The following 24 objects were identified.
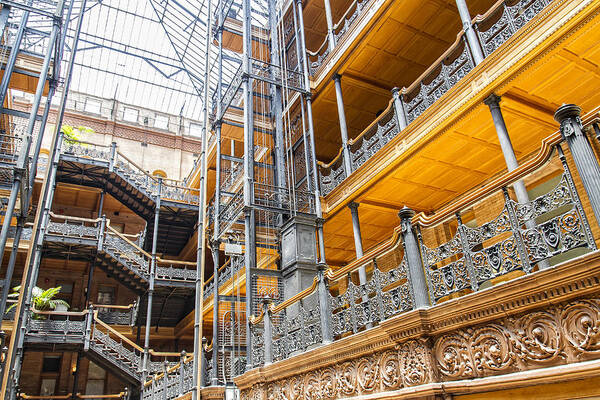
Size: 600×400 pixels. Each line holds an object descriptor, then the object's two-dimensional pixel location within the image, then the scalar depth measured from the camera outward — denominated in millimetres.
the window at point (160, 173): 33781
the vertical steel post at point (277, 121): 14442
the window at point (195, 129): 38362
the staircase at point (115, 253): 21109
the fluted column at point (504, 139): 8453
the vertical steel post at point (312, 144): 13032
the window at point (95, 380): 26595
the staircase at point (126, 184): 23484
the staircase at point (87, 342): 18828
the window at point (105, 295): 29562
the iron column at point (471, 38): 10037
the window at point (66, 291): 28558
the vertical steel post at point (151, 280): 18766
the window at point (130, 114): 36281
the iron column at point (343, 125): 14102
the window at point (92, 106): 34969
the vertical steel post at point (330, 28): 15820
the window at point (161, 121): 37062
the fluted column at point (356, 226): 13053
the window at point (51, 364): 26047
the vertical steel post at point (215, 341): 12289
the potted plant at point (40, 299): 19844
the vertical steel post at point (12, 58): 12136
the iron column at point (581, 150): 4051
